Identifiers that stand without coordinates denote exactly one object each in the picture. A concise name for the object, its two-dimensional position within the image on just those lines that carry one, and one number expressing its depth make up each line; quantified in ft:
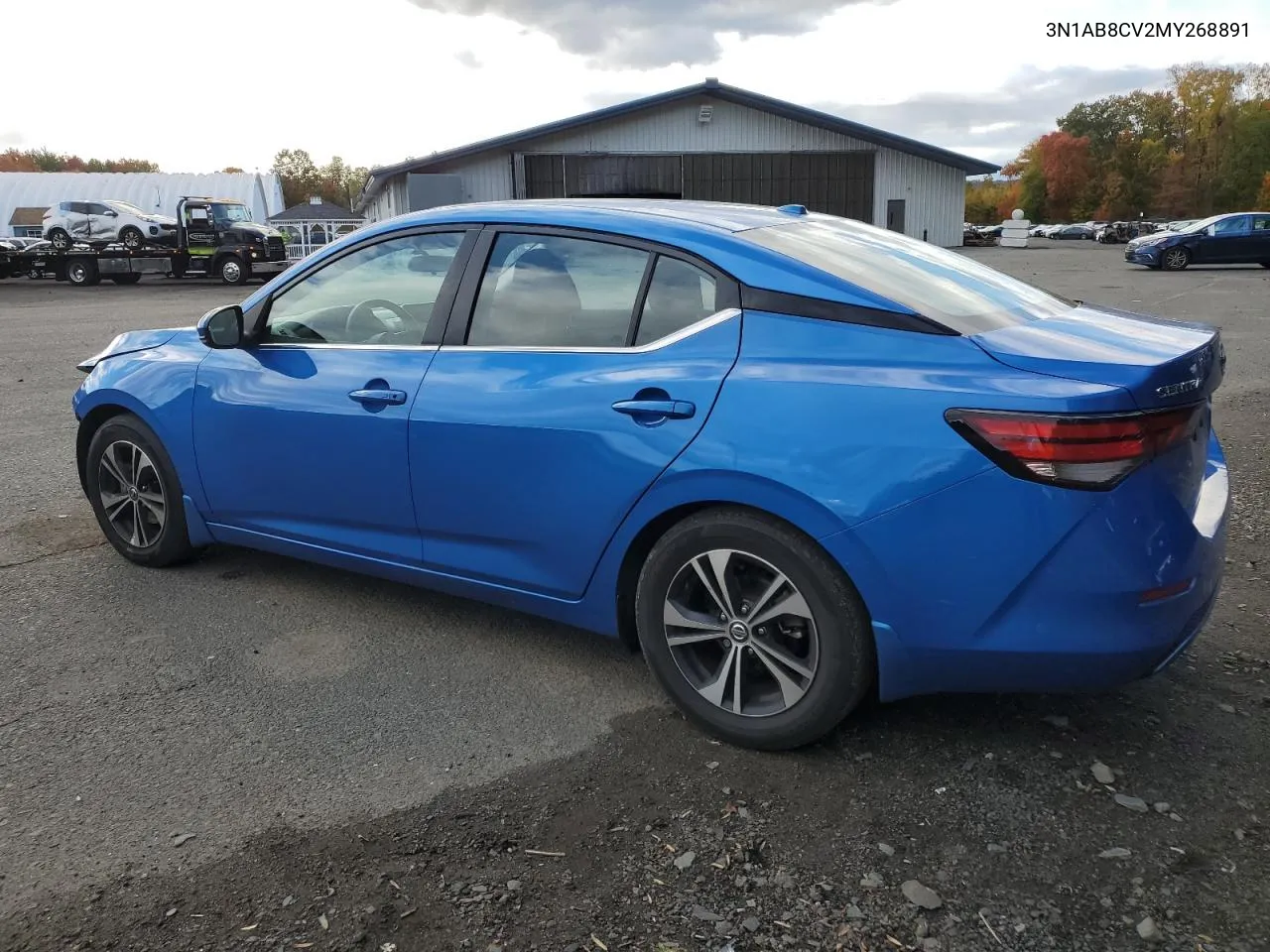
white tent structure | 193.36
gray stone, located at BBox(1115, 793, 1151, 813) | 9.11
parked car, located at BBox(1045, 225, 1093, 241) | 265.75
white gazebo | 128.98
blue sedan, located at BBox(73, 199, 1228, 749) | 8.62
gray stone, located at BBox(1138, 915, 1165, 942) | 7.52
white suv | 100.48
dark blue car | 93.09
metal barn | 116.47
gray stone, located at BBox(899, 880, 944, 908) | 7.95
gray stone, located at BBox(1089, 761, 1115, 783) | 9.58
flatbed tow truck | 96.43
